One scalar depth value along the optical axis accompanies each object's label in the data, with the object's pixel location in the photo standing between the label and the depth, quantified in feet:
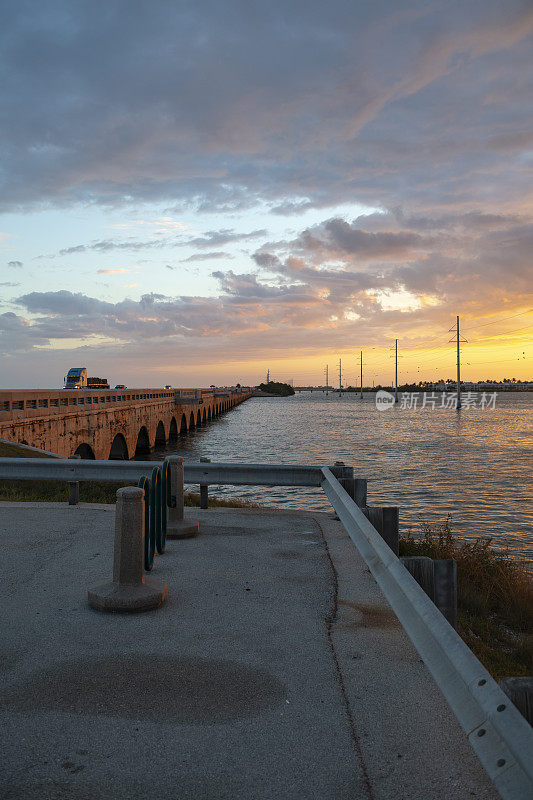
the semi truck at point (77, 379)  208.73
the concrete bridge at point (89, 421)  73.00
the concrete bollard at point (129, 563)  17.71
